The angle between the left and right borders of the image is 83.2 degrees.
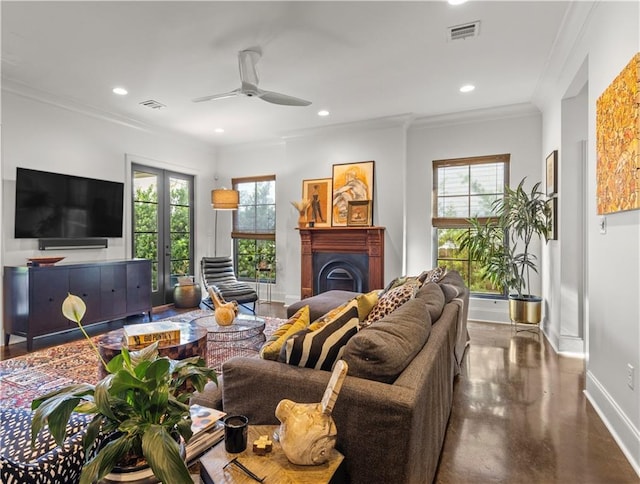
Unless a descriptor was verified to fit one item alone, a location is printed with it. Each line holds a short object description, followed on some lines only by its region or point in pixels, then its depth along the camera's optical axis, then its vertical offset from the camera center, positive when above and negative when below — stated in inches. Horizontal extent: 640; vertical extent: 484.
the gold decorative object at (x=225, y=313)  129.6 -24.8
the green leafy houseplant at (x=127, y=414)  29.0 -15.6
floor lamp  243.8 +31.0
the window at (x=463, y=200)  200.5 +26.7
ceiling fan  133.6 +60.4
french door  222.2 +13.1
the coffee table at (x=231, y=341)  125.0 -34.1
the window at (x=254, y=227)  262.2 +13.3
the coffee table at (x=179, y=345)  98.0 -28.7
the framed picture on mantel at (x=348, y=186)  218.2 +36.8
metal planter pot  165.9 -29.2
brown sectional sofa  48.0 -22.4
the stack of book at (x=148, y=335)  99.6 -25.8
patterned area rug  110.0 -44.5
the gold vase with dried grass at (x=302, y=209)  232.4 +23.4
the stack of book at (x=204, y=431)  48.3 -26.4
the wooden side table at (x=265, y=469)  42.6 -27.5
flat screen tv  161.2 +18.6
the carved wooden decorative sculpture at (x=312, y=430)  44.3 -23.0
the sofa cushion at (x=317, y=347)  58.4 -16.6
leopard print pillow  84.6 -13.6
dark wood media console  148.5 -22.7
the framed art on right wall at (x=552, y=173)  155.6 +33.2
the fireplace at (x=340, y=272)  214.1 -16.1
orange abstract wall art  76.5 +24.9
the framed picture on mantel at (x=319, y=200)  229.5 +29.2
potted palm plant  167.8 +1.4
